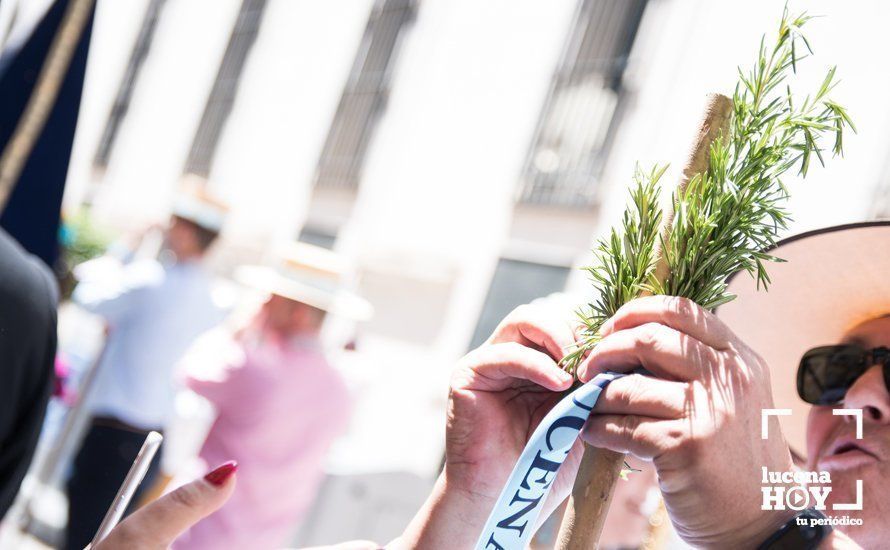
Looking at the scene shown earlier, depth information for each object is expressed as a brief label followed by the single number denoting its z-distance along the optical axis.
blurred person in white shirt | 3.33
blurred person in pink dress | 2.79
